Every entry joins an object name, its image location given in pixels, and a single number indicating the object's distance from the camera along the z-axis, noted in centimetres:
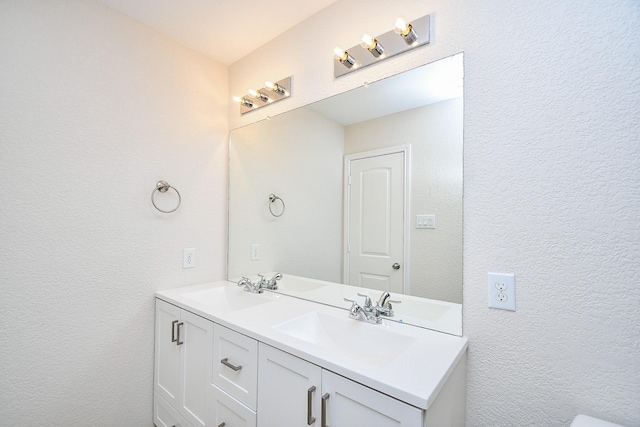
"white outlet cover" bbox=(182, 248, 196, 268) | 182
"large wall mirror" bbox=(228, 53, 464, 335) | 114
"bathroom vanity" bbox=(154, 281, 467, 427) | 79
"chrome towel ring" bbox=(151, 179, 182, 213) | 168
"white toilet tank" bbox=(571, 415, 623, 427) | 77
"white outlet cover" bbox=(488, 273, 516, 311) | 97
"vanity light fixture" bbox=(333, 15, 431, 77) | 116
